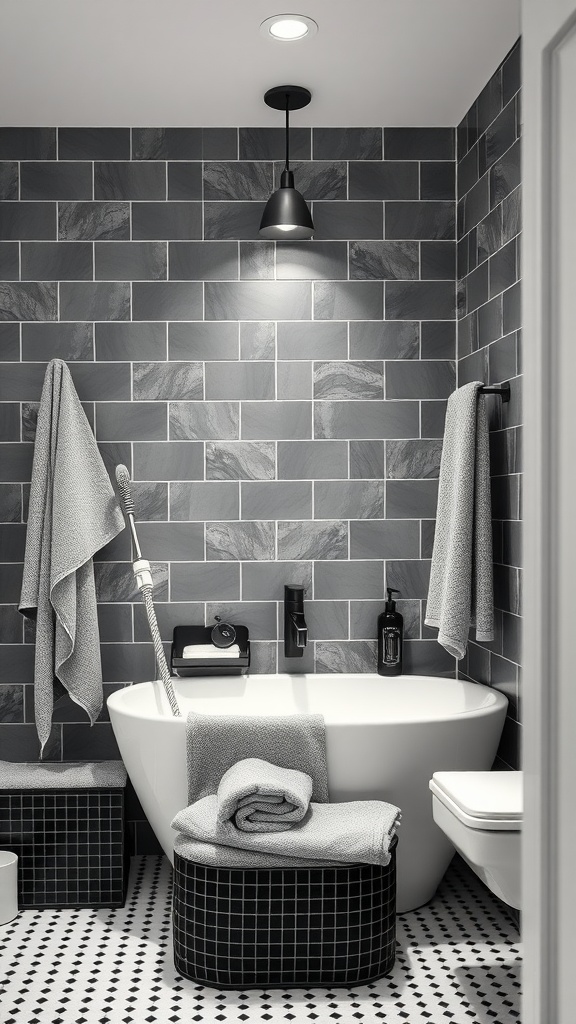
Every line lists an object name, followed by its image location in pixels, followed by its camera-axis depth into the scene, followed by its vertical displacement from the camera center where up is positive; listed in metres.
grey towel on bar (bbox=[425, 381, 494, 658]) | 2.97 -0.09
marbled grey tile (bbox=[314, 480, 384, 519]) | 3.53 +0.06
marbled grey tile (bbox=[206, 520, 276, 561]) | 3.50 -0.11
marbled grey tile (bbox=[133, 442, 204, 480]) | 3.49 +0.22
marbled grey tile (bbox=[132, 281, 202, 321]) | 3.48 +0.87
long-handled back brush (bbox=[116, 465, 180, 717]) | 3.17 -0.25
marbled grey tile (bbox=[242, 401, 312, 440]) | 3.51 +0.38
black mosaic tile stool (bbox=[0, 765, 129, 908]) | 2.97 -1.11
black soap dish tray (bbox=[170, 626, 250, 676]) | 3.34 -0.56
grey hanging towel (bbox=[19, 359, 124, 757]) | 3.20 -0.11
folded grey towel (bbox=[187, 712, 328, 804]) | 2.67 -0.72
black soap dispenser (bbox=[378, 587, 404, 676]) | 3.44 -0.53
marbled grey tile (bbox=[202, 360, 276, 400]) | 3.50 +0.55
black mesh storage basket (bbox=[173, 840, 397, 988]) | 2.42 -1.15
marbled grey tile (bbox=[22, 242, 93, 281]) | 3.46 +1.02
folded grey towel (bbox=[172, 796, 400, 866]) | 2.39 -0.90
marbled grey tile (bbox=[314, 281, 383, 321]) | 3.52 +0.87
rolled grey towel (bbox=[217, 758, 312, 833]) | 2.40 -0.81
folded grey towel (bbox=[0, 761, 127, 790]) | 2.98 -0.92
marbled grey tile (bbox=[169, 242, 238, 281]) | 3.48 +1.03
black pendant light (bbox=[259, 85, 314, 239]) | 3.14 +1.15
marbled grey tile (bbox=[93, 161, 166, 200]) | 3.47 +1.35
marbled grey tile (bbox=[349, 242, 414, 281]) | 3.53 +1.04
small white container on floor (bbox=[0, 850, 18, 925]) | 2.86 -1.24
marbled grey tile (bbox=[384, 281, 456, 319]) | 3.54 +0.88
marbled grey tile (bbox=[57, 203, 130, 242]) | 3.46 +1.18
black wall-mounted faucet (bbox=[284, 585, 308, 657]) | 3.33 -0.41
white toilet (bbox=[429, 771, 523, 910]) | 2.04 -0.75
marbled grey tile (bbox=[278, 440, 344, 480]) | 3.52 +0.22
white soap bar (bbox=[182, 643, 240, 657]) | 3.36 -0.53
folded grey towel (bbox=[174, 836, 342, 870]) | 2.42 -0.96
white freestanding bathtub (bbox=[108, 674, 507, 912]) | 2.69 -0.78
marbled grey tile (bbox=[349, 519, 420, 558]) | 3.53 -0.10
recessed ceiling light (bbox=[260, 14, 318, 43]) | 2.67 +1.53
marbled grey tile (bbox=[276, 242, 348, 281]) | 3.50 +1.03
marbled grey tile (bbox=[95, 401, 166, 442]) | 3.48 +0.37
